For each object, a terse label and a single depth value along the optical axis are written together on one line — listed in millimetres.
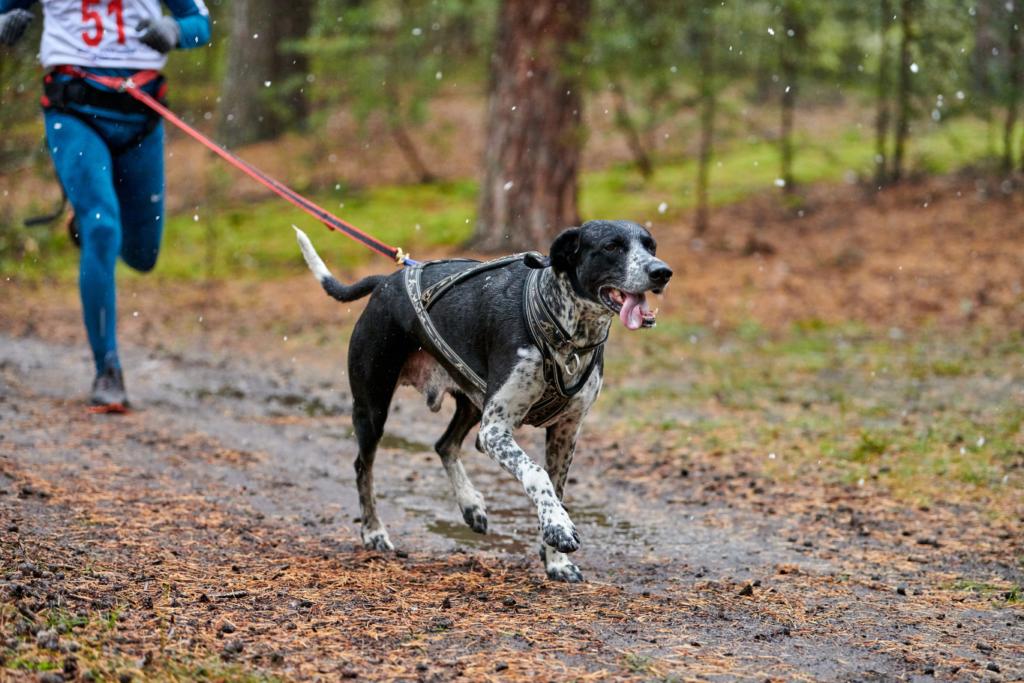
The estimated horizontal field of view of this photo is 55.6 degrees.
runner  5695
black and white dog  3600
